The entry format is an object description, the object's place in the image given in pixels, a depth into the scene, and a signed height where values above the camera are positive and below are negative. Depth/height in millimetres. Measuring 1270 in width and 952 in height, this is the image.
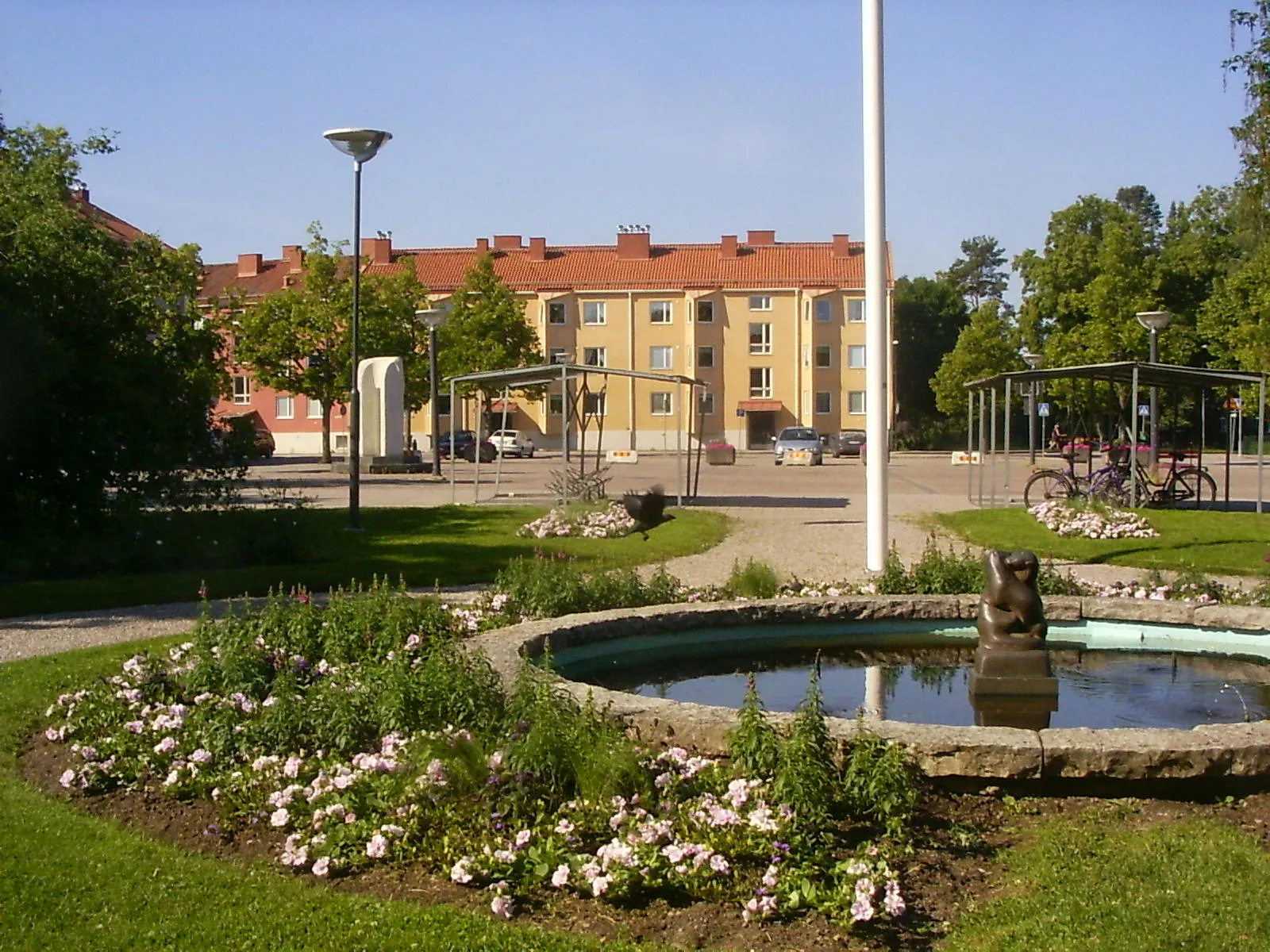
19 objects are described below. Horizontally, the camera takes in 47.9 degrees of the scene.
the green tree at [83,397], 14844 +459
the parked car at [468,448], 55106 -419
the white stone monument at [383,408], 38594 +841
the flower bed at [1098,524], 18422 -1169
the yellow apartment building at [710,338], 75250 +5257
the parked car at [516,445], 63250 -356
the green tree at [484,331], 57469 +4355
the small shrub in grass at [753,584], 10711 -1114
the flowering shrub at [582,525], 19328 -1212
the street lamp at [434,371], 34188 +1735
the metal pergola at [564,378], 23266 +1099
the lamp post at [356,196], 18766 +3283
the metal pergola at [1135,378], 21844 +916
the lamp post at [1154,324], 26406 +2241
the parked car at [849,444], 61094 -365
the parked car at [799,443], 52406 -253
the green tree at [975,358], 69250 +3763
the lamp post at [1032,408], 27688 +535
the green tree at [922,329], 89000 +6701
